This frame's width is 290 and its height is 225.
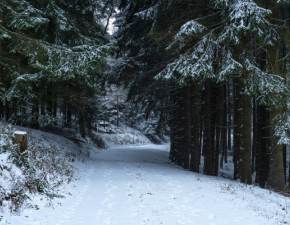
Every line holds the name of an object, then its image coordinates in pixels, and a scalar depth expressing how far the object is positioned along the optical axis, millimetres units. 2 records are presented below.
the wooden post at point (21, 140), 11570
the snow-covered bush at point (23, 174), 9328
